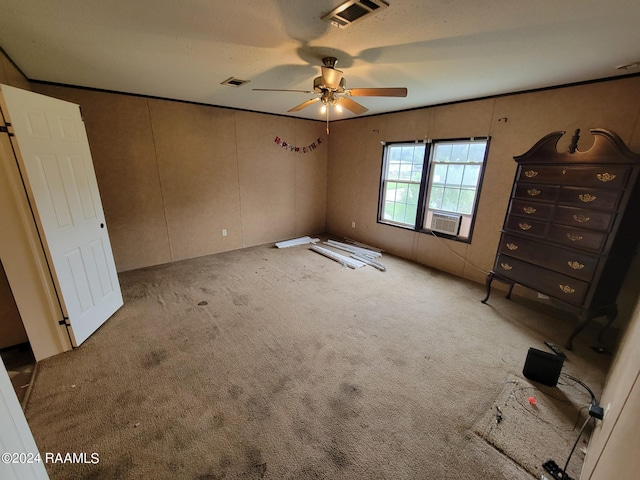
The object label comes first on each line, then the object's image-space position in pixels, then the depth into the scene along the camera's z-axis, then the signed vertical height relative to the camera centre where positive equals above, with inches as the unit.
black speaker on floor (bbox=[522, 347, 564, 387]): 77.2 -57.5
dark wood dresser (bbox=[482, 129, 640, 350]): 84.2 -17.4
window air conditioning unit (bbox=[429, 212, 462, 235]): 153.2 -31.7
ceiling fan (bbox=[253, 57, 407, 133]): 86.7 +26.5
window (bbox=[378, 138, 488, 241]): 146.0 -10.0
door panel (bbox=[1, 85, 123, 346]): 77.7 -13.2
